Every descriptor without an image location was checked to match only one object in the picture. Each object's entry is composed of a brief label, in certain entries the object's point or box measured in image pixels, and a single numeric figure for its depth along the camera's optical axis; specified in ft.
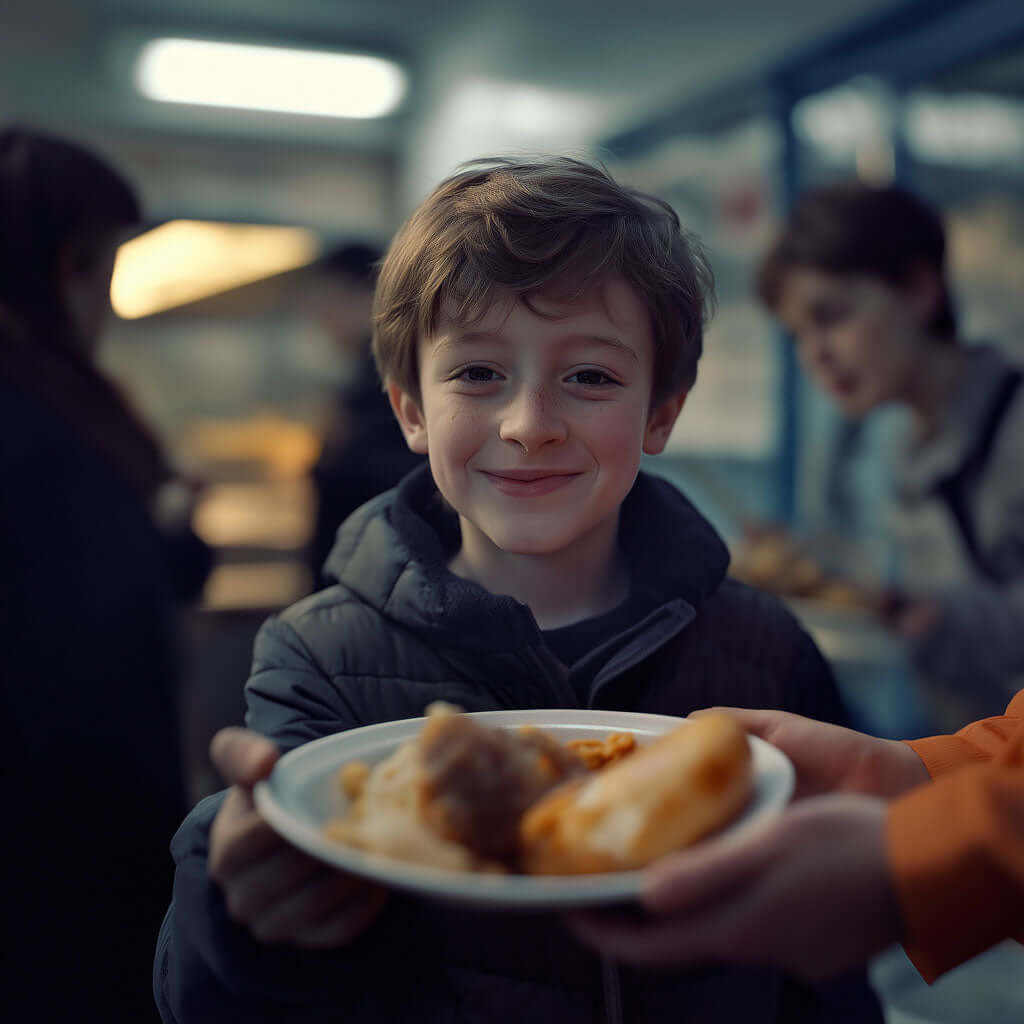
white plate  1.15
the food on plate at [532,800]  1.30
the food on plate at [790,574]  5.05
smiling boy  1.68
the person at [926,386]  4.44
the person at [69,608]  2.70
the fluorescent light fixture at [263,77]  11.44
